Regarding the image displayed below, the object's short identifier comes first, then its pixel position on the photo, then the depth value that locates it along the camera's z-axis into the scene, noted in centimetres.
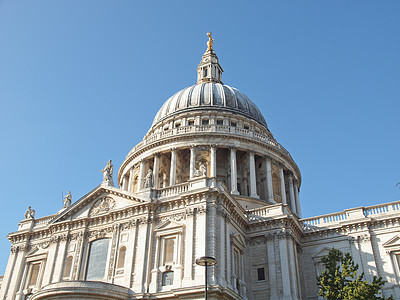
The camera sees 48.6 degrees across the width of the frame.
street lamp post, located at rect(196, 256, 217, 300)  2155
